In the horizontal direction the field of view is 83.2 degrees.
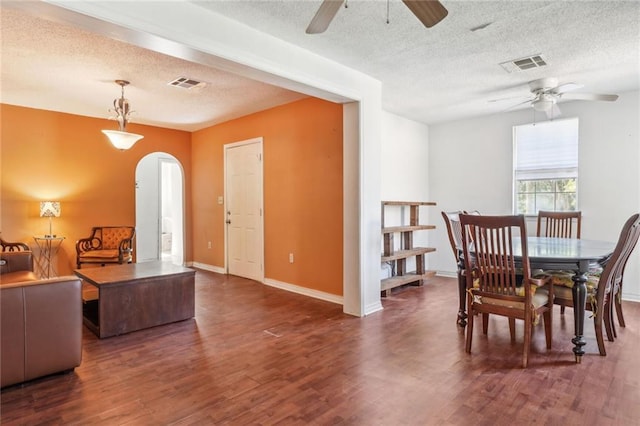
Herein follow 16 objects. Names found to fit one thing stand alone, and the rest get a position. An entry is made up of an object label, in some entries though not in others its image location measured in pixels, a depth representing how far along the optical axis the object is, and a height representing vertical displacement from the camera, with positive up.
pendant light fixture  4.07 +0.87
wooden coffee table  3.20 -0.85
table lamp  4.95 +0.00
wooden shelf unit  4.61 -0.63
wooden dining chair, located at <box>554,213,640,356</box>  2.65 -0.66
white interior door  5.41 -0.02
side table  5.16 -0.65
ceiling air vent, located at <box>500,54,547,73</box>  3.38 +1.38
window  4.80 +0.54
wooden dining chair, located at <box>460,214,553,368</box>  2.58 -0.57
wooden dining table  2.65 -0.44
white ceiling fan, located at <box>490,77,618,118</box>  3.70 +1.22
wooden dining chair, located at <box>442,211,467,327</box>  3.35 -0.58
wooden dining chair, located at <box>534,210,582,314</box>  4.14 -0.22
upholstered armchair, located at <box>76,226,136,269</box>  5.20 -0.57
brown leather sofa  2.23 -0.78
